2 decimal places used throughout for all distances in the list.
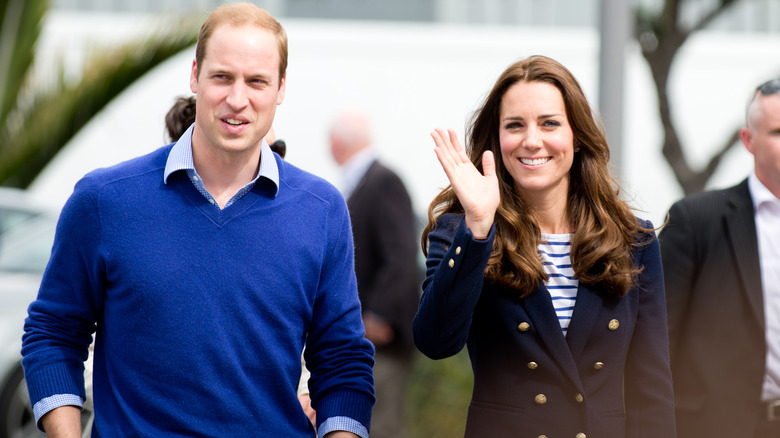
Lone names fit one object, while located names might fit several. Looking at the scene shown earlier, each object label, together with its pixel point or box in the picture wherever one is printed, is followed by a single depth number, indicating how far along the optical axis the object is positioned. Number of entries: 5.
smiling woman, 6.18
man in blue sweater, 5.70
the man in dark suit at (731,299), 7.89
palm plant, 20.59
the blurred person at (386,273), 12.79
